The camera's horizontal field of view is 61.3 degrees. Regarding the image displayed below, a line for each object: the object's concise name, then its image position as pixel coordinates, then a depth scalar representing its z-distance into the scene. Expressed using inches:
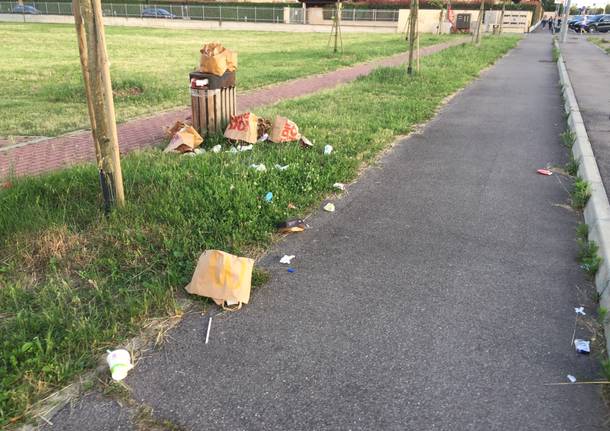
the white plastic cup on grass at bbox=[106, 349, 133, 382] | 105.6
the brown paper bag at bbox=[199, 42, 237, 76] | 276.2
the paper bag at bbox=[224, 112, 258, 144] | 269.7
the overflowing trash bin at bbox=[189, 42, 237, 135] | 277.0
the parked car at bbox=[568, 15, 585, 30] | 2268.6
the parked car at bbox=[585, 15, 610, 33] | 2106.1
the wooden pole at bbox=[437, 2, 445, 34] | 1803.5
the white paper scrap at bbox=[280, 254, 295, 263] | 158.6
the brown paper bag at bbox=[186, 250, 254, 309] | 133.6
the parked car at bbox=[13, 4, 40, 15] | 2265.3
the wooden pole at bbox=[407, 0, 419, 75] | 543.2
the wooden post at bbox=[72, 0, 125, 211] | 155.5
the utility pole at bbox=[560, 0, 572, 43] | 1257.5
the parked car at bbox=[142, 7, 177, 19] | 2140.7
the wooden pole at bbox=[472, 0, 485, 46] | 1061.3
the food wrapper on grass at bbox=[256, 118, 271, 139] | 282.6
